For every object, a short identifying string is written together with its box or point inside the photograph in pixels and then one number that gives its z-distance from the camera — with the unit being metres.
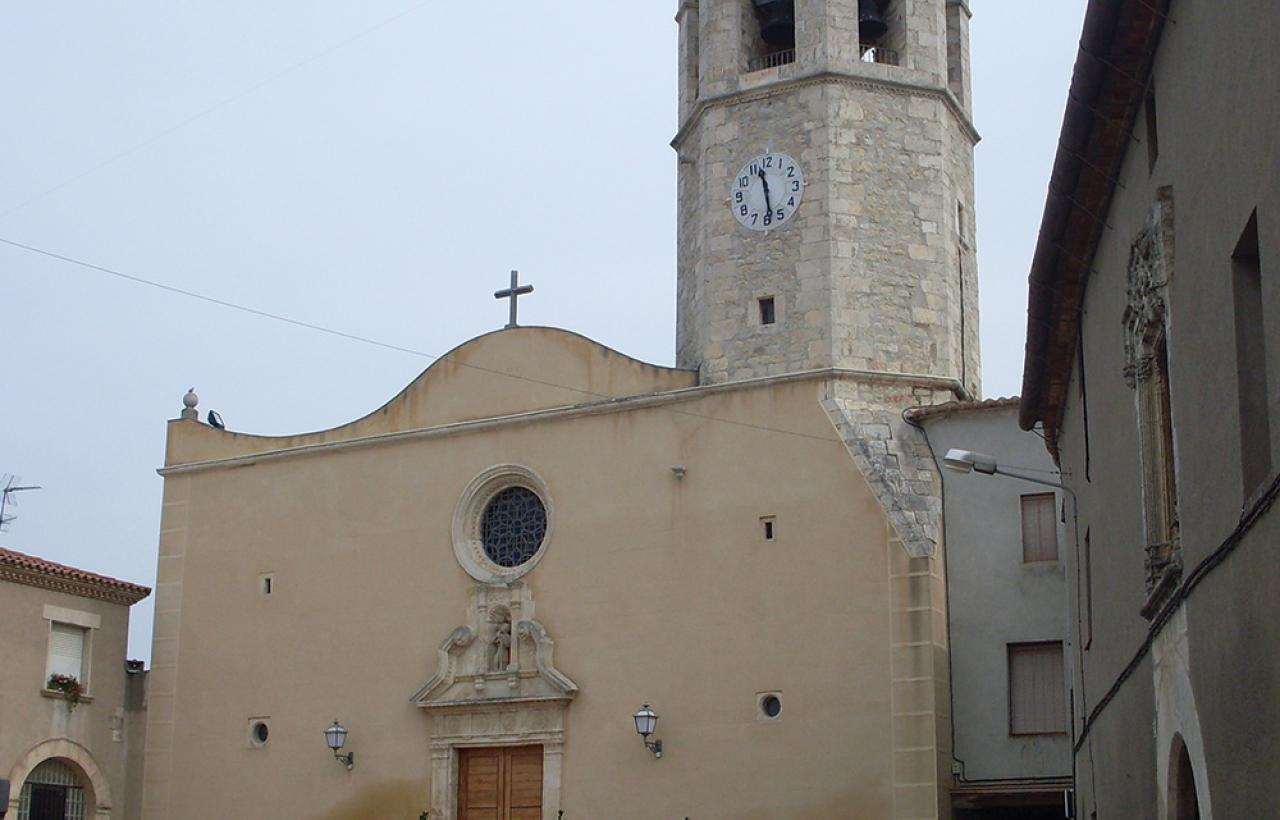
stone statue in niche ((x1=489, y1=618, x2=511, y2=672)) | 25.16
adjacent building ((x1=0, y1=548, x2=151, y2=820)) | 26.47
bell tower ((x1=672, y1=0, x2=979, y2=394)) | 24.52
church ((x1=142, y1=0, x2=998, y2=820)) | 22.89
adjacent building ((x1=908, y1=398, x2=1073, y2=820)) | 22.38
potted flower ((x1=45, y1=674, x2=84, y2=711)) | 27.14
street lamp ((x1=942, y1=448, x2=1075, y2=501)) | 17.44
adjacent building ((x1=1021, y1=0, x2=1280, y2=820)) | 8.32
